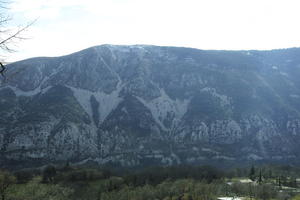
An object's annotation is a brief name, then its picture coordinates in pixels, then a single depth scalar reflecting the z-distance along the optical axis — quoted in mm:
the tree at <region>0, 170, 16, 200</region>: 118531
